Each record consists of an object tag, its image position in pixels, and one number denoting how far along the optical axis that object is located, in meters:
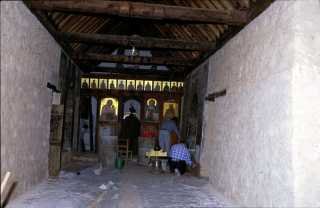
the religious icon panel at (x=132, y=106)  14.84
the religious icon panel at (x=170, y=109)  14.57
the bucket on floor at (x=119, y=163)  10.81
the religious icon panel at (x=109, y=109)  14.57
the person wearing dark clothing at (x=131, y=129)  14.40
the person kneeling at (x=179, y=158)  9.71
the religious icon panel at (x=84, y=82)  14.22
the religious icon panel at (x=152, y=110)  14.67
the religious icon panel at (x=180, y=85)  14.38
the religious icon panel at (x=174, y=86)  14.41
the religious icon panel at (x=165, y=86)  14.44
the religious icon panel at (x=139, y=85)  14.44
